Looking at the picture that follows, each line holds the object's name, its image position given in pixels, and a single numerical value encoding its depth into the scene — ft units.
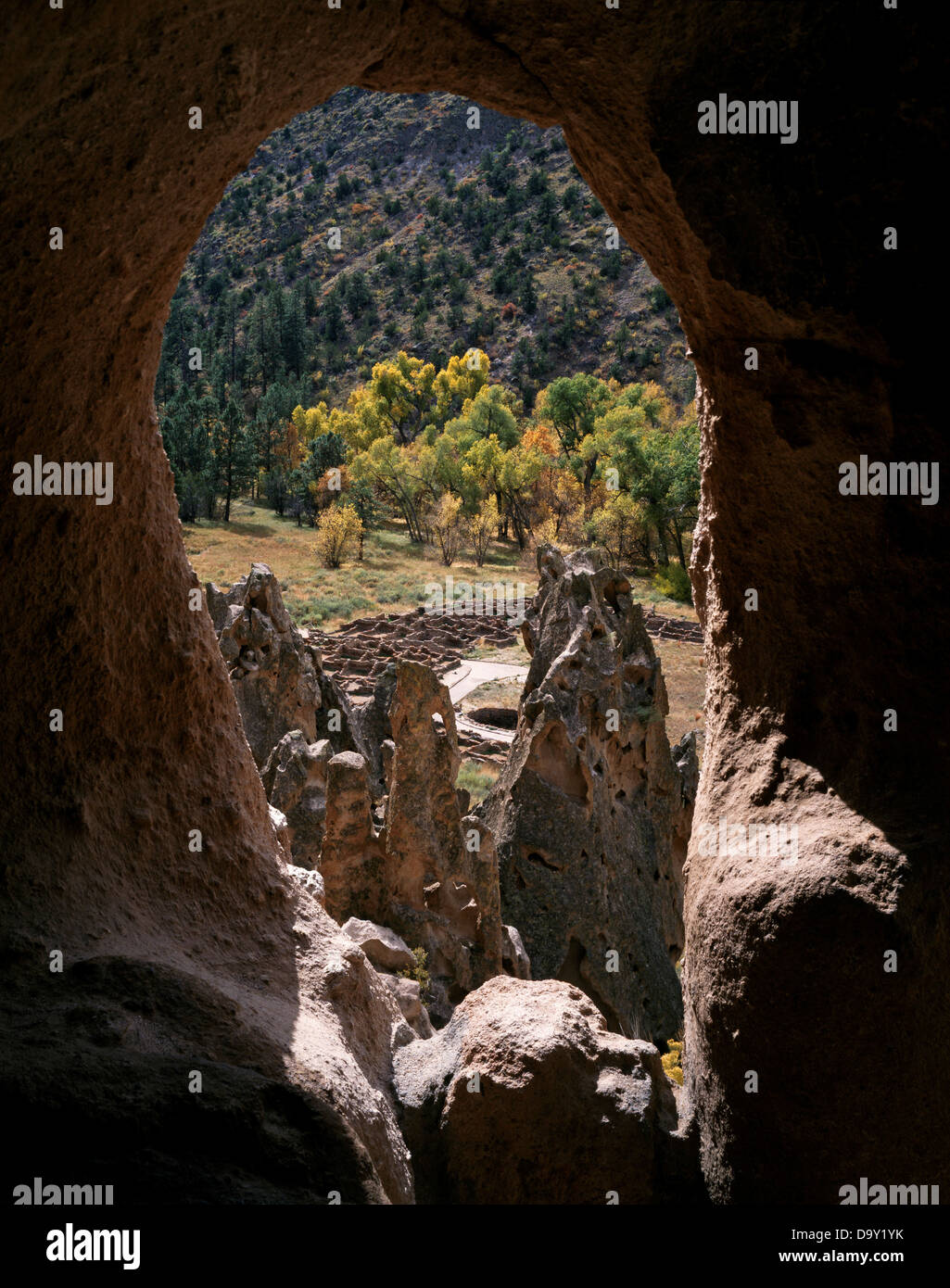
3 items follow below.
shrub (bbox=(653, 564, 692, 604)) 116.98
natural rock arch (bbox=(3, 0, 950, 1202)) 8.85
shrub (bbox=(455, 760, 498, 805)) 61.41
